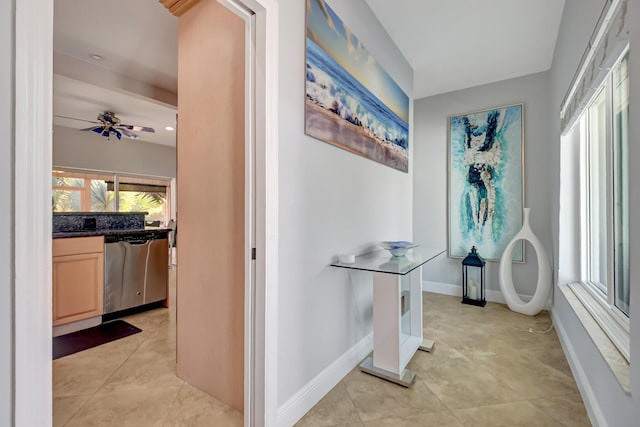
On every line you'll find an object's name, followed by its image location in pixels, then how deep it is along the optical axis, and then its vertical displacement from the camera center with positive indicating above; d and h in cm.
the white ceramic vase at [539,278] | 302 -69
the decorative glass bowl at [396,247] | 203 -23
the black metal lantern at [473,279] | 349 -80
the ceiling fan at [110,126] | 411 +128
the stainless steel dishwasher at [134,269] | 302 -61
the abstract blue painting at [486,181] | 344 +40
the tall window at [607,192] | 149 +13
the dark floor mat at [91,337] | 238 -109
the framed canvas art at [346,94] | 167 +83
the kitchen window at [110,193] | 536 +42
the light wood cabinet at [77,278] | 264 -61
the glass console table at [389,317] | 183 -68
